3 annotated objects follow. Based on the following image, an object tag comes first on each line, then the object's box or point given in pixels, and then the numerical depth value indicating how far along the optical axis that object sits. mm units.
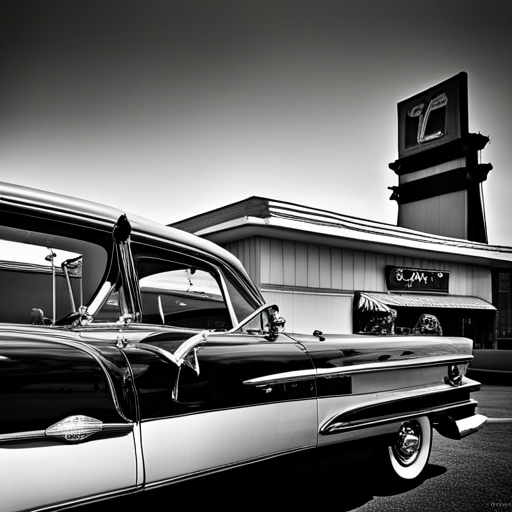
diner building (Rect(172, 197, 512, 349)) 10906
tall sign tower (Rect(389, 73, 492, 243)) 18406
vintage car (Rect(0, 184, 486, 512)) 1450
